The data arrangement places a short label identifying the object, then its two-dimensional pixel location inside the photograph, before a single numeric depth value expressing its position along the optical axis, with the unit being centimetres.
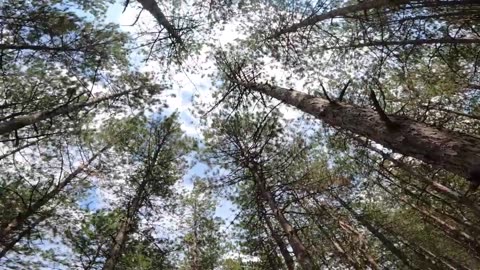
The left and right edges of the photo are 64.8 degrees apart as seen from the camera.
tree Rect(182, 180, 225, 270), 1338
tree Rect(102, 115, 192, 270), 1120
